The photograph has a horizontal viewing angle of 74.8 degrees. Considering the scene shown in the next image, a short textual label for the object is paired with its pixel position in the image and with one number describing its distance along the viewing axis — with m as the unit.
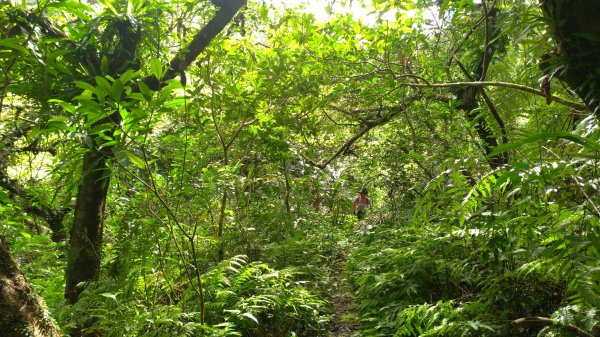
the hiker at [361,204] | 12.09
